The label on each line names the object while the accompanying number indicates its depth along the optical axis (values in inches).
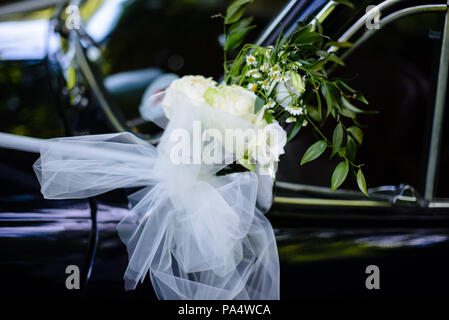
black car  47.0
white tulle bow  45.0
